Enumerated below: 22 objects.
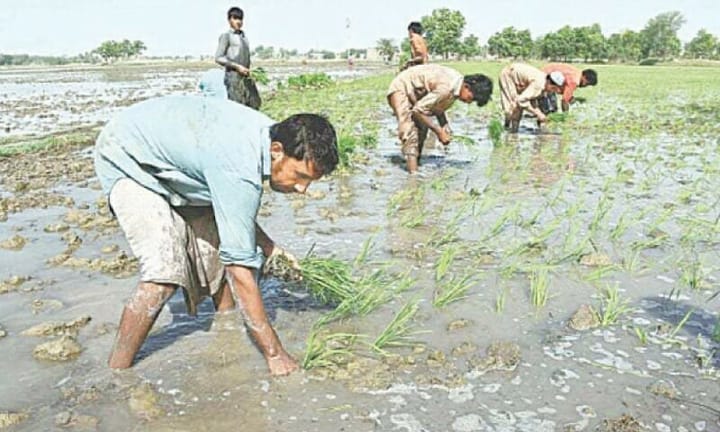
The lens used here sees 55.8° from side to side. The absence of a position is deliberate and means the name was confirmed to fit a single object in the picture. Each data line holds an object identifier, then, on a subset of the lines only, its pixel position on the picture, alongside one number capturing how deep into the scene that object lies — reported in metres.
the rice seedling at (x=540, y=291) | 3.36
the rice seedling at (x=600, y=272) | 3.64
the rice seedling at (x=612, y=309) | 3.14
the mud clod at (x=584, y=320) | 3.11
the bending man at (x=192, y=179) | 2.27
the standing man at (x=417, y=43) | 8.26
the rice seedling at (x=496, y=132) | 8.18
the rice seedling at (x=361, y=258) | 3.81
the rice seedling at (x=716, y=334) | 2.84
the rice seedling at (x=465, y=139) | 6.93
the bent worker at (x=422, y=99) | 6.06
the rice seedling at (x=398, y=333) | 2.85
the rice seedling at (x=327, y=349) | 2.69
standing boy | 6.58
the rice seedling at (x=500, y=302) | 3.33
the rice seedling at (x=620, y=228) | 4.38
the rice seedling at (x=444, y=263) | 3.69
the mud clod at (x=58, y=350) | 2.79
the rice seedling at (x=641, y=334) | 2.95
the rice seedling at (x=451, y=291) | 3.37
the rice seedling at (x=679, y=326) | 2.93
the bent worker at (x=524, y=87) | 8.44
